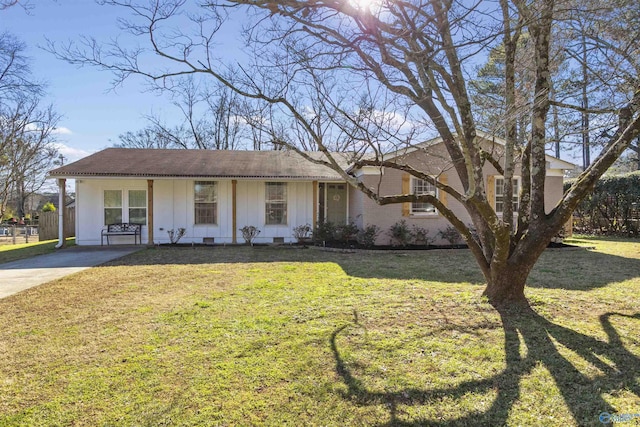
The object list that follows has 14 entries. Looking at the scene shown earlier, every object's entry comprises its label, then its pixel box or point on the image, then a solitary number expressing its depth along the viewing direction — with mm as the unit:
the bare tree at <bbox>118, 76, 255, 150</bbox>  27312
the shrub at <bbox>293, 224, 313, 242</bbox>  13087
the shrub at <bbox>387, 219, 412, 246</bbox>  11789
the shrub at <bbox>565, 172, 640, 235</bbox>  14562
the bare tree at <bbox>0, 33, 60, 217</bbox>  19859
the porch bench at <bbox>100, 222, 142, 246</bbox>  12624
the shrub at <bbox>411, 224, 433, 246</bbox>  11995
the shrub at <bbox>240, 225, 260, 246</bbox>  12727
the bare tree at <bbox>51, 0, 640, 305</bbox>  4125
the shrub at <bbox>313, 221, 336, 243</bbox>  12258
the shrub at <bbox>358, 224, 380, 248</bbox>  11602
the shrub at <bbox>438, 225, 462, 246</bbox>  12008
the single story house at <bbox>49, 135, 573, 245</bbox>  12156
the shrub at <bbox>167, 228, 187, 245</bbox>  12741
